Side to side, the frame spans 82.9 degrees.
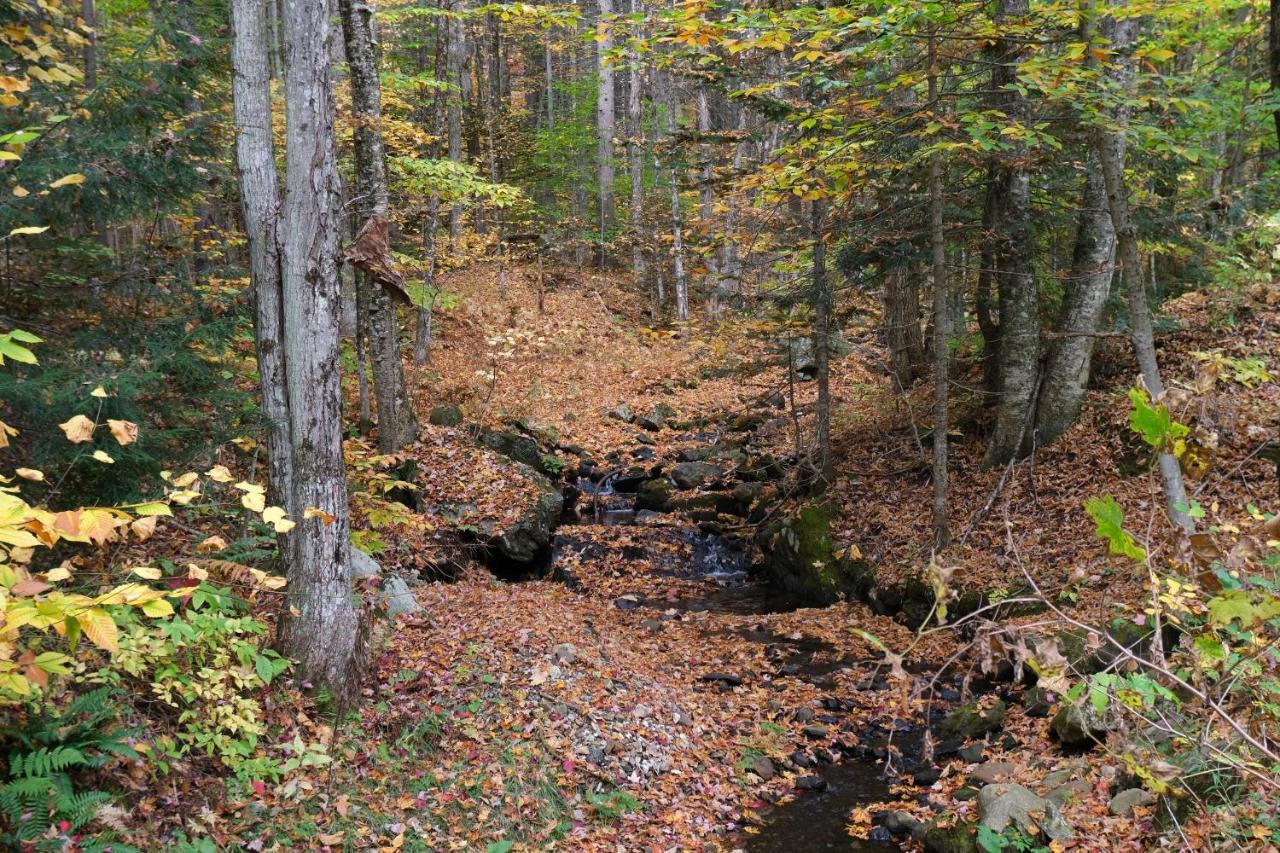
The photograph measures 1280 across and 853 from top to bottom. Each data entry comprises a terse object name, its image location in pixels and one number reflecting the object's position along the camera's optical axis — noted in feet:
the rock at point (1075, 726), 18.49
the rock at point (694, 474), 50.52
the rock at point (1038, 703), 21.81
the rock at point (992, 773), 19.31
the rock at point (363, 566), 23.89
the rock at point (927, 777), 21.62
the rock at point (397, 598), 24.59
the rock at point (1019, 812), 15.98
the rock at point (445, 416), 47.01
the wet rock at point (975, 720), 22.98
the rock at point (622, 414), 60.85
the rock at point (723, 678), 28.14
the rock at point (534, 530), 39.45
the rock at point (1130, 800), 15.65
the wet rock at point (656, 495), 48.97
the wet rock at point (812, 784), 22.16
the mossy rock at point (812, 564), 34.83
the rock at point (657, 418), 60.03
